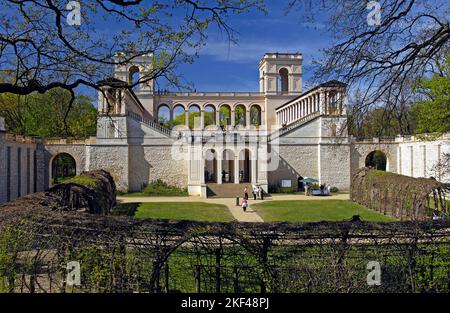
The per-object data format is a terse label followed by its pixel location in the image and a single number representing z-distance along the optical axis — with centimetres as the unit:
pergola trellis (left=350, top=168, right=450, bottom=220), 2233
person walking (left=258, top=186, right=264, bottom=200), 3672
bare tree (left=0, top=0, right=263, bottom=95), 1055
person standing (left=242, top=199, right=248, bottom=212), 2799
